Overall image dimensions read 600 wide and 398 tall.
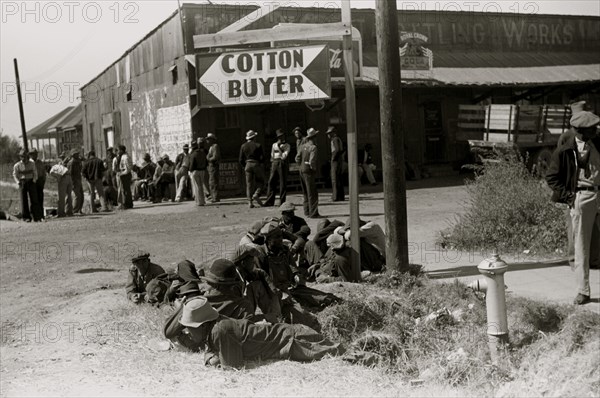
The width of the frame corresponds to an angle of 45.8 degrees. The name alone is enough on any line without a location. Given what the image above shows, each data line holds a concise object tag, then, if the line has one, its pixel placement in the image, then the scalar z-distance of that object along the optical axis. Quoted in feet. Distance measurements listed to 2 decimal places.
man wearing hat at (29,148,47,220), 58.29
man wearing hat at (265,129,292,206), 55.36
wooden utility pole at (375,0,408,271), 26.89
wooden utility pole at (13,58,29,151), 124.16
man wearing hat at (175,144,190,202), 68.04
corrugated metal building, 70.23
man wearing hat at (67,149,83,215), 62.18
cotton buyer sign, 58.44
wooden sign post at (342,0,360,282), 27.20
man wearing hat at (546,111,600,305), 23.09
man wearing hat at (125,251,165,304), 27.48
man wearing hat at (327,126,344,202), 55.98
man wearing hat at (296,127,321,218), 47.62
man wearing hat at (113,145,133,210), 65.67
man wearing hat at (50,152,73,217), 60.03
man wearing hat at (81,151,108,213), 64.39
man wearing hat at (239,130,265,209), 57.16
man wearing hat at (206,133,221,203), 61.77
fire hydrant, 19.11
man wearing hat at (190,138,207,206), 60.70
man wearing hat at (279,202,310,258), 30.07
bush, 31.83
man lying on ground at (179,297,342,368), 20.34
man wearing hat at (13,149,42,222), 57.62
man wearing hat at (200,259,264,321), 21.99
